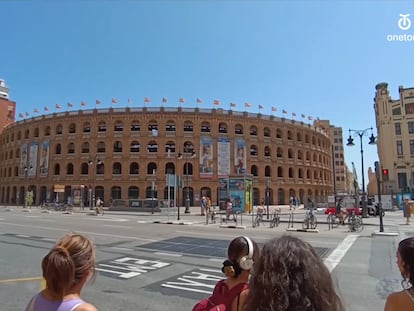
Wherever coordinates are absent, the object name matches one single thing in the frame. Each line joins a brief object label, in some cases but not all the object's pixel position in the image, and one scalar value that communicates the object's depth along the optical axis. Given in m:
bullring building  54.22
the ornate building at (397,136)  54.97
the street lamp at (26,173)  56.72
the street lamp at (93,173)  51.97
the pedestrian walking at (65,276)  1.95
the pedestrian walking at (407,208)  23.23
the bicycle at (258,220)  21.84
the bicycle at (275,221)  21.53
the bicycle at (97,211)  34.50
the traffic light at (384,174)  19.34
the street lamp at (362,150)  23.70
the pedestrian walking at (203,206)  31.95
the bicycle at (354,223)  18.80
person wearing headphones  2.43
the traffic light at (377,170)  19.30
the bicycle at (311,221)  19.69
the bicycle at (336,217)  21.61
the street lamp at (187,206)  35.19
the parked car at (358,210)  27.64
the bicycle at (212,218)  24.72
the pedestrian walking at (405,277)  2.27
